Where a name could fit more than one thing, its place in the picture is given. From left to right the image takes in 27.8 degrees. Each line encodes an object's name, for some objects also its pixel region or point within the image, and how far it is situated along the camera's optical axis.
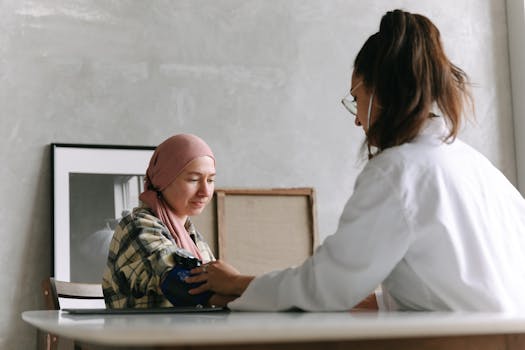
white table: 1.33
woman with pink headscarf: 2.95
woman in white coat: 2.09
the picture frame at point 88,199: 4.79
